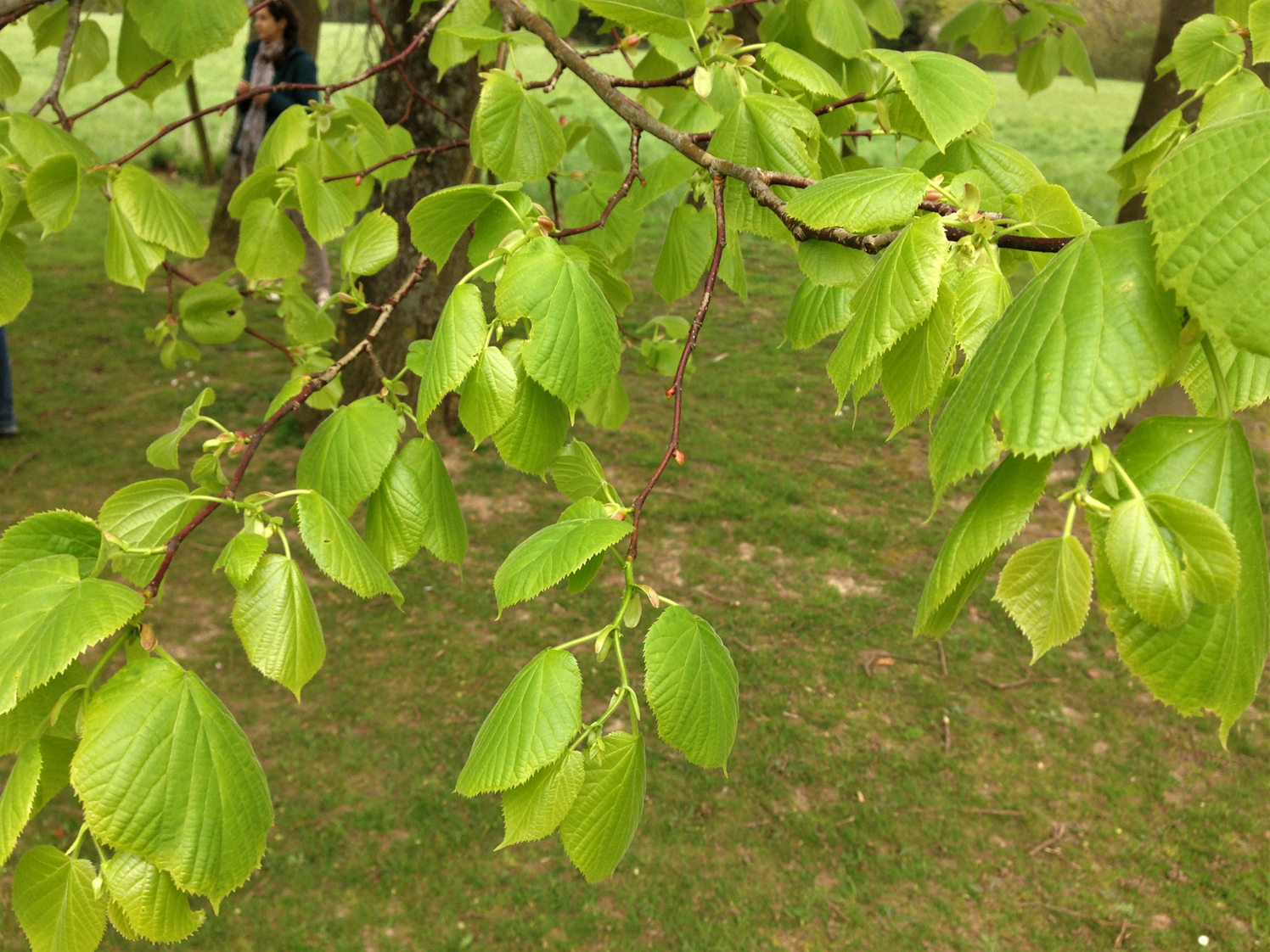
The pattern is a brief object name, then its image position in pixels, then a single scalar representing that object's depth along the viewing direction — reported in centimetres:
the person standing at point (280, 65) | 569
